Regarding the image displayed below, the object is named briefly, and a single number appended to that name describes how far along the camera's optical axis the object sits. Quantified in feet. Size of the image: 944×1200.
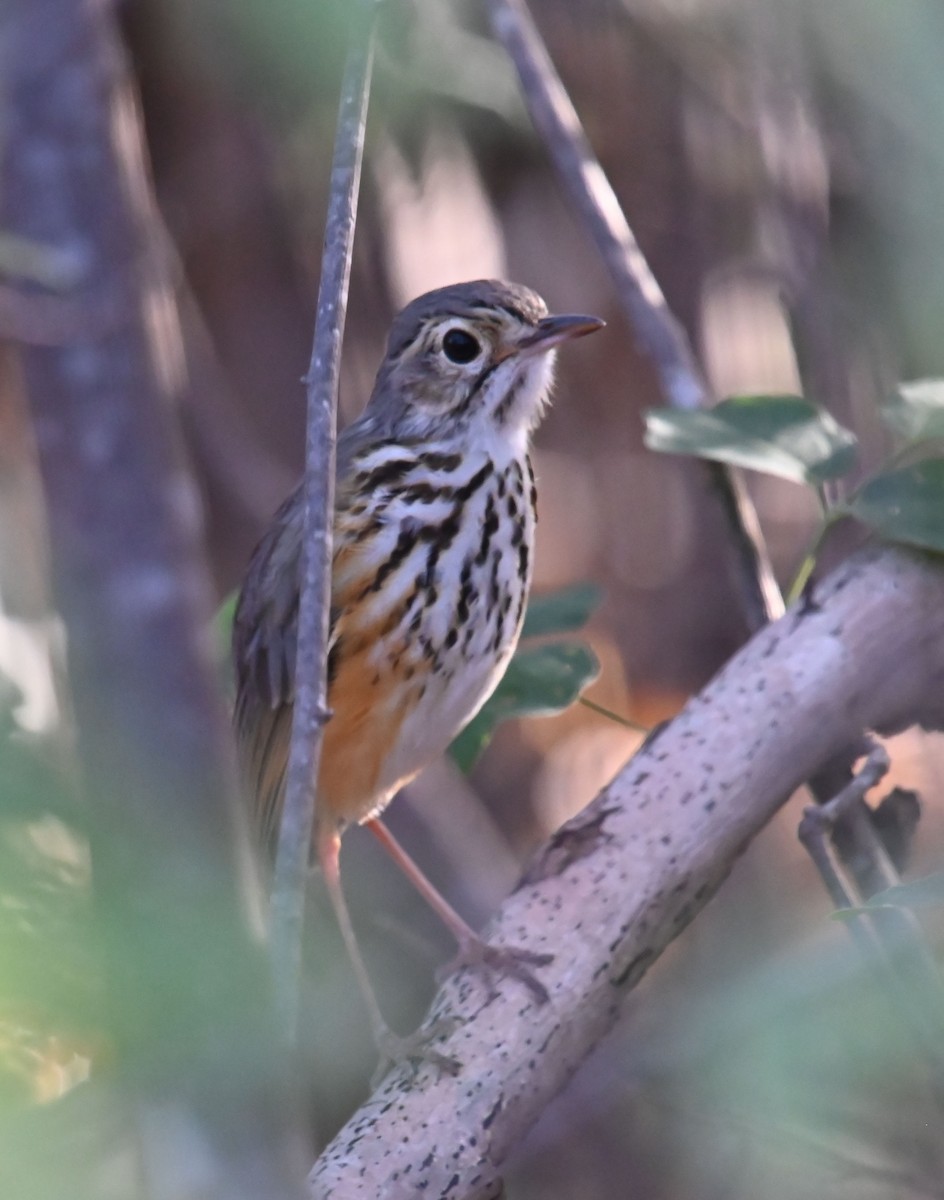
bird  19.08
